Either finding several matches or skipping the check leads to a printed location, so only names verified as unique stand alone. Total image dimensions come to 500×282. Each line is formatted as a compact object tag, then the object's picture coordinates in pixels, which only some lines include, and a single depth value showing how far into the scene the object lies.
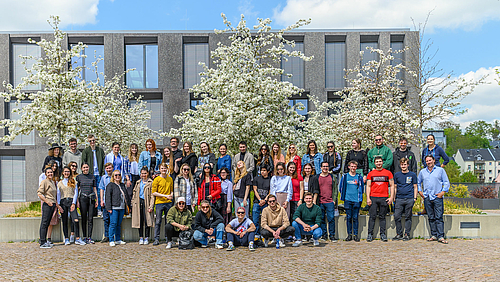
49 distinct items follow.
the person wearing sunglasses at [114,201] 9.48
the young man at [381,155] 10.21
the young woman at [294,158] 10.31
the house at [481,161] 91.62
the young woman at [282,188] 9.52
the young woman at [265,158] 10.11
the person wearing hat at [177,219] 9.09
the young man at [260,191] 9.61
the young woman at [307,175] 9.61
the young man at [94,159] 10.38
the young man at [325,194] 9.61
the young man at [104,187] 9.66
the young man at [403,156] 10.23
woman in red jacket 9.50
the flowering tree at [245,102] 12.90
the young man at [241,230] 8.85
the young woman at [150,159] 10.10
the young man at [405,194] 9.79
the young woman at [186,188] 9.46
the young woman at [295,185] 9.61
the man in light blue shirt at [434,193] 9.68
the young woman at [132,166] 10.16
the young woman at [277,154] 10.35
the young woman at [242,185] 9.75
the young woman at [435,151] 10.18
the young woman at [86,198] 9.77
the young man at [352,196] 9.73
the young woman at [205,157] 10.10
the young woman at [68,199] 9.68
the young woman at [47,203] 9.40
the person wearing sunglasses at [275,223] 9.01
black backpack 8.96
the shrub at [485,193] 19.50
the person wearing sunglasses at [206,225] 9.00
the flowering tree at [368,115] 15.55
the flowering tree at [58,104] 12.64
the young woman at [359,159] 10.25
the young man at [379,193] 9.73
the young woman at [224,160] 10.12
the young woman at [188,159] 10.12
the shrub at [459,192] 18.73
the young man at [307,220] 9.13
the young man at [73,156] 10.48
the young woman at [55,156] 10.51
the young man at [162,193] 9.53
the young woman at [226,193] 9.59
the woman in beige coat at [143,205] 9.67
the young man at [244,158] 10.21
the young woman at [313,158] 10.20
